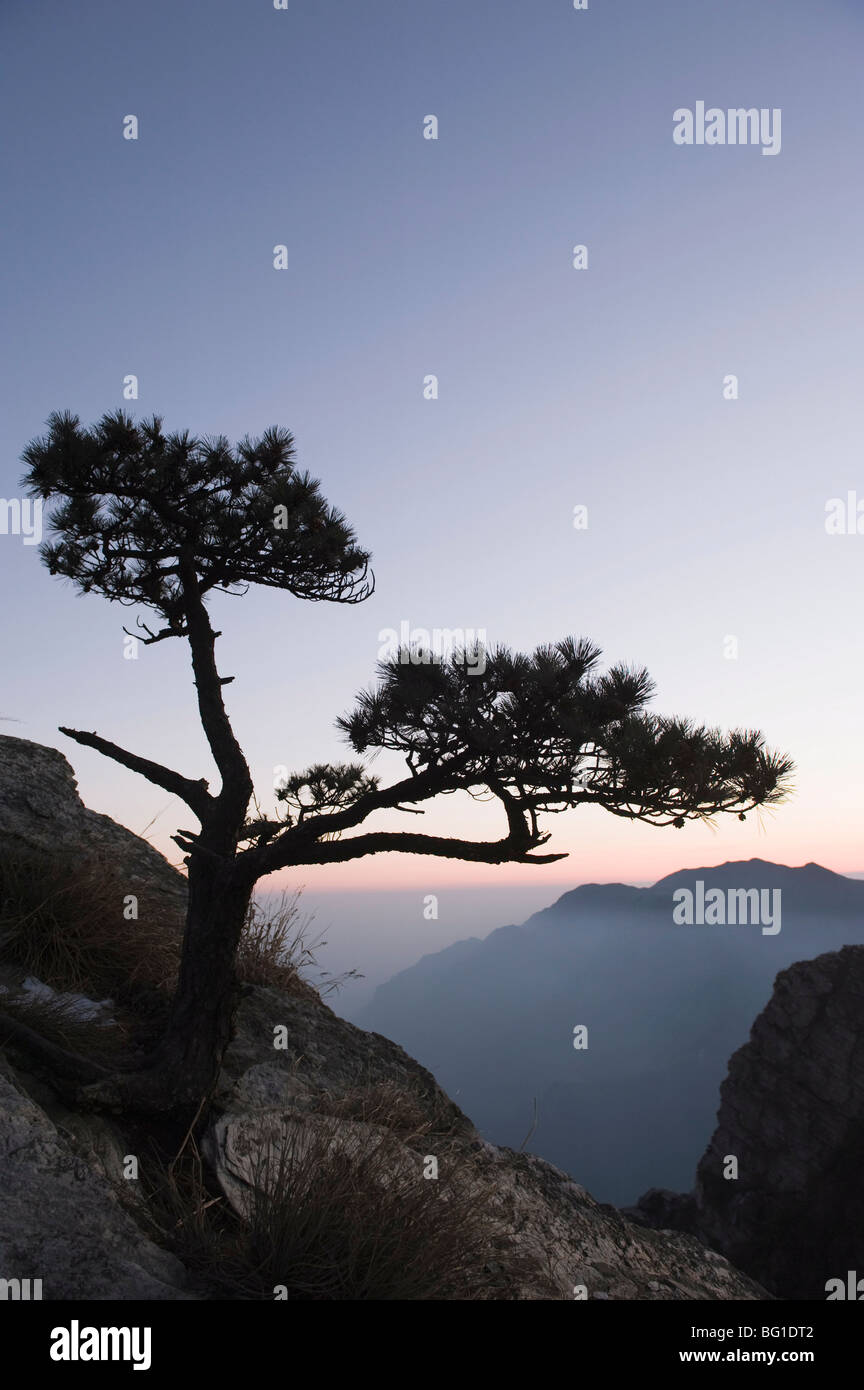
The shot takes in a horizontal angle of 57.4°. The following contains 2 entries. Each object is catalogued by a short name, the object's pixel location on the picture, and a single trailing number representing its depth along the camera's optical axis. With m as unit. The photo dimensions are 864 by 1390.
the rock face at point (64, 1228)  3.02
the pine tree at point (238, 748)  4.14
